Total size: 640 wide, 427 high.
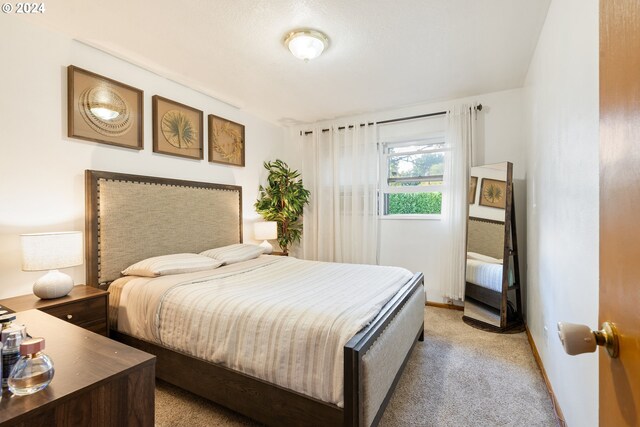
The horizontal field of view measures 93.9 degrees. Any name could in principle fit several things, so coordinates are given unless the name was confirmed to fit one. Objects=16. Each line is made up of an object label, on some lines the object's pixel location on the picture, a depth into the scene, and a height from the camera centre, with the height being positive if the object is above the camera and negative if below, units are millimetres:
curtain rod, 3473 +1202
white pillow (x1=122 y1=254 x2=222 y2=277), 2357 -448
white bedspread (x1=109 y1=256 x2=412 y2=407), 1429 -589
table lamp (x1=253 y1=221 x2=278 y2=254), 3906 -255
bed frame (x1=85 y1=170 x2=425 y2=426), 1368 -593
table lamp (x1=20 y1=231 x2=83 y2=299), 1839 -286
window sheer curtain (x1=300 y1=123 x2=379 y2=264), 4059 +243
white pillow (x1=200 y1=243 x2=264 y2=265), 3002 -434
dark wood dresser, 775 -498
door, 505 +14
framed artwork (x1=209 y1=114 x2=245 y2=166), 3508 +868
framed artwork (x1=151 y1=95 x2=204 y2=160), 2928 +863
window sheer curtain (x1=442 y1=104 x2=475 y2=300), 3510 +248
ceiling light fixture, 2270 +1317
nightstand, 1840 -599
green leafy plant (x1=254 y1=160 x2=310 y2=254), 4207 +162
